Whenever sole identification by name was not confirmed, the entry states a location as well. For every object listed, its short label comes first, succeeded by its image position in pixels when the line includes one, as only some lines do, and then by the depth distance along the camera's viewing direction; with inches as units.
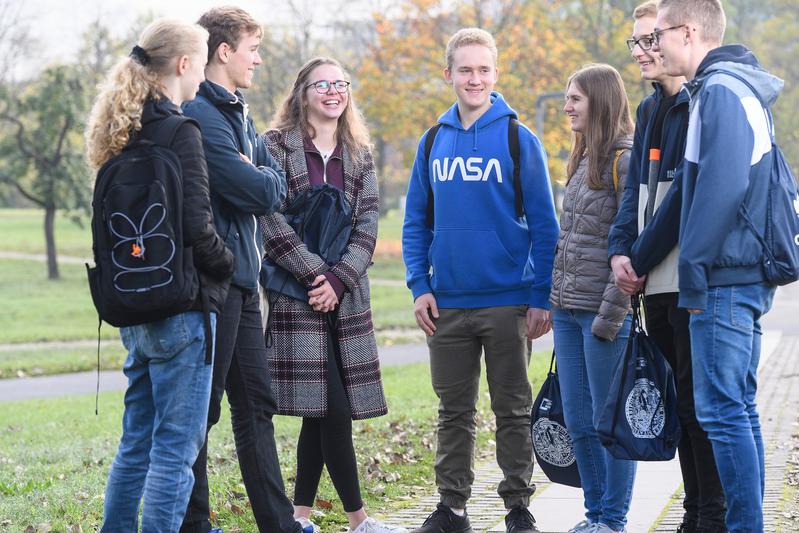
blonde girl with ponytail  310.2
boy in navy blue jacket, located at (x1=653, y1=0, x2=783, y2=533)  323.2
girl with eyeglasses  401.2
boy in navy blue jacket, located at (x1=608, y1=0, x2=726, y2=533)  357.0
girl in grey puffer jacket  388.3
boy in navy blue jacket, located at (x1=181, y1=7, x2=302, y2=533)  343.8
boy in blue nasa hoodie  412.4
